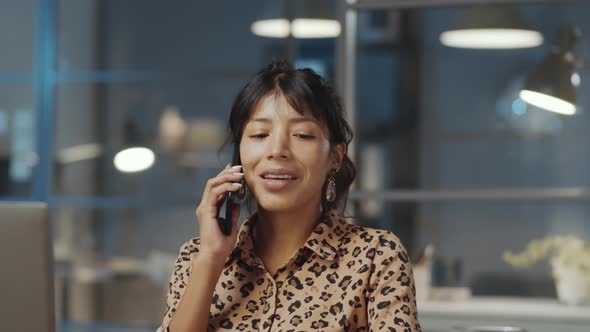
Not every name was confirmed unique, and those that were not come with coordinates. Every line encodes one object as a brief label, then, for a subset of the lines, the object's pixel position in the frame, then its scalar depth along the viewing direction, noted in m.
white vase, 3.66
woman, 1.68
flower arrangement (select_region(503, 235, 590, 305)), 3.66
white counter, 3.51
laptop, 1.55
